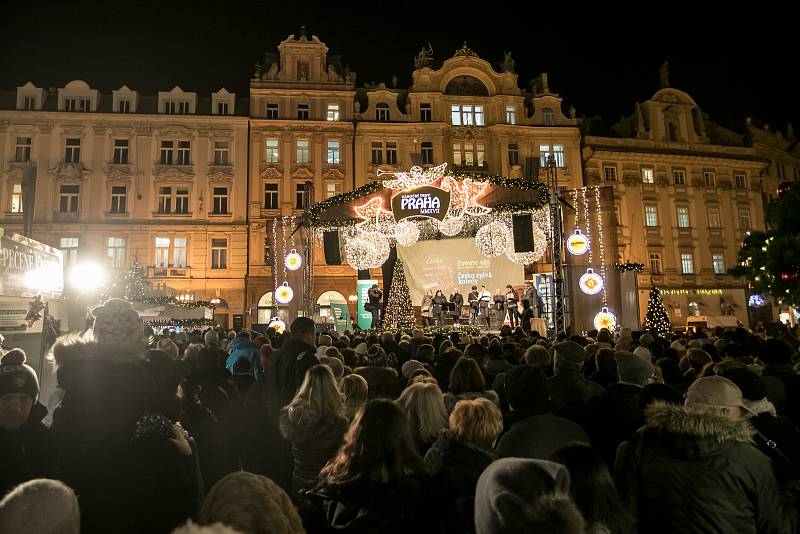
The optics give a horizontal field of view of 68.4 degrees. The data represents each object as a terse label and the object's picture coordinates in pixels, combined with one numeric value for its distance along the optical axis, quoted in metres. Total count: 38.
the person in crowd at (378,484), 2.69
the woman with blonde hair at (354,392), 4.83
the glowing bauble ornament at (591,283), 17.48
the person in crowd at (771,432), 3.48
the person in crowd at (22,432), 3.28
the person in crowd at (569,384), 5.28
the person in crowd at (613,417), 4.44
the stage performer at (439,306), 25.27
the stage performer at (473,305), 24.98
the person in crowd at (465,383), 5.26
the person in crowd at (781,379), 5.43
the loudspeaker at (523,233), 18.42
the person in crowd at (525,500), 1.82
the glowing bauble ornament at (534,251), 21.15
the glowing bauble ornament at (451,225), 21.95
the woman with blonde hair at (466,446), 3.36
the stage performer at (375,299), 25.59
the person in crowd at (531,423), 3.70
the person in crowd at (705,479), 2.96
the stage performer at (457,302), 25.56
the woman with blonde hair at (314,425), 4.09
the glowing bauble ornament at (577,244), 17.14
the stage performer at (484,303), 25.05
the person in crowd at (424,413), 4.09
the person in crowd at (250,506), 1.98
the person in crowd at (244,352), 8.40
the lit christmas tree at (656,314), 24.14
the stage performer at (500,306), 24.75
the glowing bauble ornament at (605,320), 17.66
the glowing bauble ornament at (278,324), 18.11
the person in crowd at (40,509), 1.97
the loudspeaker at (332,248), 21.70
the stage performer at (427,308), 26.16
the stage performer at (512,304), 23.73
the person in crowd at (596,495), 2.43
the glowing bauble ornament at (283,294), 21.91
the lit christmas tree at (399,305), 25.81
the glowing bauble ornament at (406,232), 21.83
